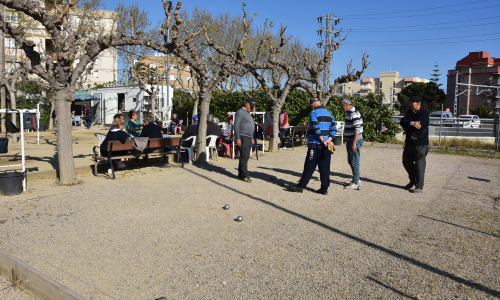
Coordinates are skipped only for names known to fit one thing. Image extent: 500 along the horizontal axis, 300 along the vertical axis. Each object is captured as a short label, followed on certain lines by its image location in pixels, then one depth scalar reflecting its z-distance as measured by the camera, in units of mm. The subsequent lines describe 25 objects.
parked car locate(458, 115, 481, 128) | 20081
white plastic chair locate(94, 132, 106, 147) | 10961
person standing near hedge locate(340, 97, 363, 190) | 8258
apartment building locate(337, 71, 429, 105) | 110556
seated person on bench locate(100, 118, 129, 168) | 9594
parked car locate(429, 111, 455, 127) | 40734
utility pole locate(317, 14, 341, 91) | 48406
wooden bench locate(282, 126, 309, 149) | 16234
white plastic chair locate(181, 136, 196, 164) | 11875
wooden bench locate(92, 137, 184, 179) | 9328
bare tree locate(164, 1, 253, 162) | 11414
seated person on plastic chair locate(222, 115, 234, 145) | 12789
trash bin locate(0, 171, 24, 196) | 7461
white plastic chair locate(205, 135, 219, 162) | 12320
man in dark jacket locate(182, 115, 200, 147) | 12656
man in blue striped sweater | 7819
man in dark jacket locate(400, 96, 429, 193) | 8078
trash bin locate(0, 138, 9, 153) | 7949
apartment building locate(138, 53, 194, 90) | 30422
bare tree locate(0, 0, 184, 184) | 7910
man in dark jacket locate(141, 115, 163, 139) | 10602
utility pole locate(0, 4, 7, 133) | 16788
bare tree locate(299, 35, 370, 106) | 15477
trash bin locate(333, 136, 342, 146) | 17750
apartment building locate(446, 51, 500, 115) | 70750
